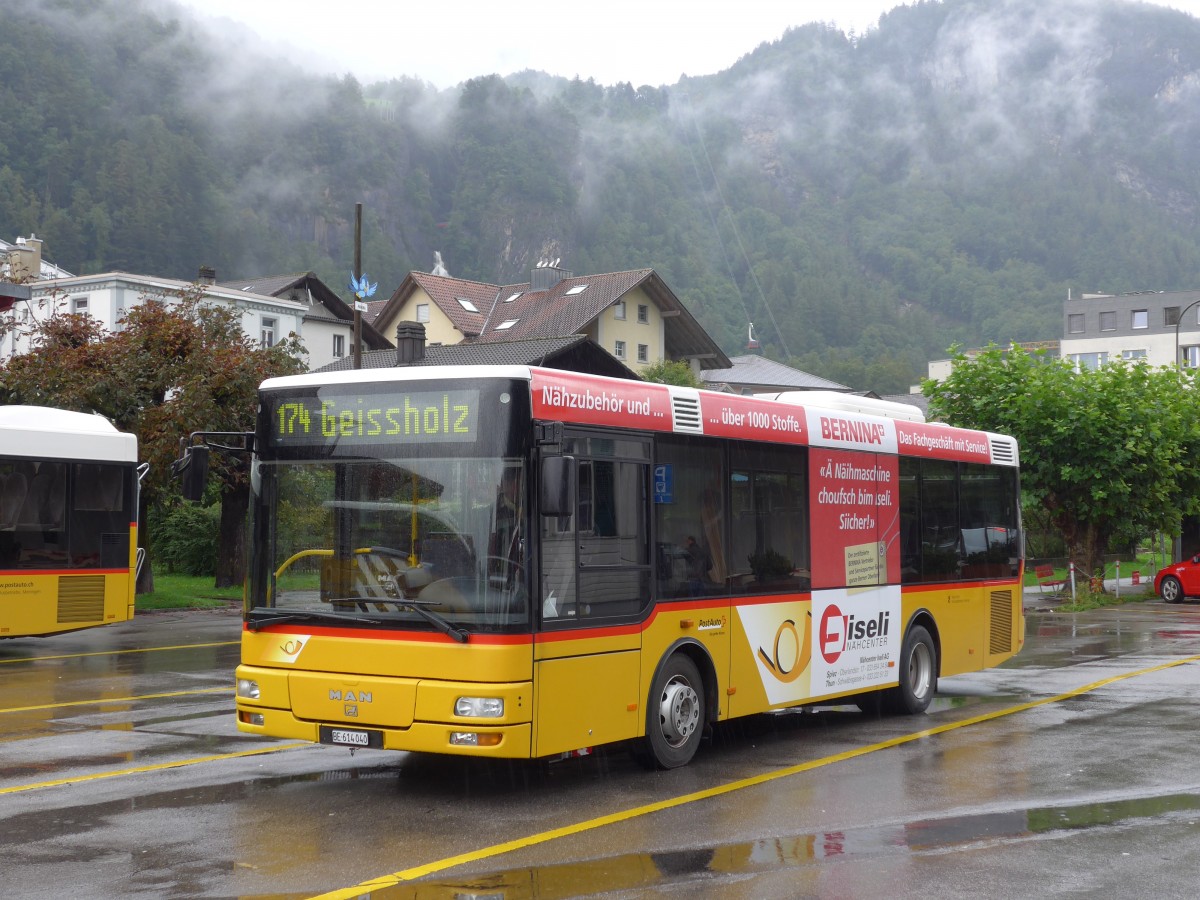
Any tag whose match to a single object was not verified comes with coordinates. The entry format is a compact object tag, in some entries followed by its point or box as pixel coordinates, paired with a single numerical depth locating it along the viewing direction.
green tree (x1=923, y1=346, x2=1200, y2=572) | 33.06
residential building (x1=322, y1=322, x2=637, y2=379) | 47.53
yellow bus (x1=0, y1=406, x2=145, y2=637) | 18.75
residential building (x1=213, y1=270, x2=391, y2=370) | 71.06
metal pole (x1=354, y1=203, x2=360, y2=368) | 27.88
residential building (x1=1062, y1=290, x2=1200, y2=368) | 109.62
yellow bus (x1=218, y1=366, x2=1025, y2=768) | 8.79
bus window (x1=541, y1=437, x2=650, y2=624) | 9.06
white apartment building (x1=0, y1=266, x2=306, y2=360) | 64.31
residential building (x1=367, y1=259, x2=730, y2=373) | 70.75
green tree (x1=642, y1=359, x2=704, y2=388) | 64.39
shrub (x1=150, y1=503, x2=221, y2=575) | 39.06
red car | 34.41
